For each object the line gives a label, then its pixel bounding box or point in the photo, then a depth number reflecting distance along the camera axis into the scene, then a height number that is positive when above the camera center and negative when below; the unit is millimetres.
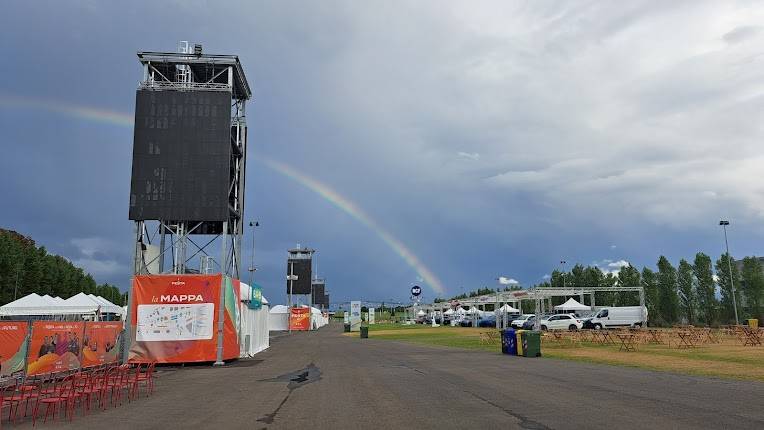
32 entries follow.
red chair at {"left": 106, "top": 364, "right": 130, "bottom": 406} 12911 -2032
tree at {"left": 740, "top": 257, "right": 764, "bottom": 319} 64562 +1598
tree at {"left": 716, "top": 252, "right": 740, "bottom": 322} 66875 +1883
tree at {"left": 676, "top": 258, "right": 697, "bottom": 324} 72375 +1369
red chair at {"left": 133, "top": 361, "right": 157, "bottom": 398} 14345 -2203
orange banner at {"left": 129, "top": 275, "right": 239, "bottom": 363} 23812 -368
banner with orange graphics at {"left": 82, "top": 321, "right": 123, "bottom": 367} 19812 -1259
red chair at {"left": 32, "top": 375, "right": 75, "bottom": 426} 10125 -2055
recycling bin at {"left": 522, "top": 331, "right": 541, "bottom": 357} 25875 -2039
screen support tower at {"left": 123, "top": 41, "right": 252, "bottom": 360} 27906 +7311
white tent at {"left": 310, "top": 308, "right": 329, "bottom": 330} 91594 -2682
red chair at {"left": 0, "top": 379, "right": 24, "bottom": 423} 10198 -2047
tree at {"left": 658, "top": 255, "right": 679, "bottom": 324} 73125 +960
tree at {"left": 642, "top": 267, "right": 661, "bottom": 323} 74812 +1245
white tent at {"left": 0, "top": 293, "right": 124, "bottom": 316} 34031 +331
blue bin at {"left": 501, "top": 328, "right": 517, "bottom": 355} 27344 -1975
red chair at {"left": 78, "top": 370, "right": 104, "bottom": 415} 12025 -1918
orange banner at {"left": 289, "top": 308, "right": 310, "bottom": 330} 85938 -1941
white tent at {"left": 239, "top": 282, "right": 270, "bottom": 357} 28891 -1319
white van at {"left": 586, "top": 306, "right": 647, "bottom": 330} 55812 -1706
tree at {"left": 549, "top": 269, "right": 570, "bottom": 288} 110600 +4780
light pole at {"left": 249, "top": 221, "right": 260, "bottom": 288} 57988 +8945
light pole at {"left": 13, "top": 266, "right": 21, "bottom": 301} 56250 +2668
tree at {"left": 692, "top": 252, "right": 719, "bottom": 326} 69875 +1711
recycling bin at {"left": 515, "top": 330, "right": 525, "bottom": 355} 26672 -1908
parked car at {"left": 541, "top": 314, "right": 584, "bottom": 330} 51594 -1971
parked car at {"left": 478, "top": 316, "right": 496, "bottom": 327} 67294 -2329
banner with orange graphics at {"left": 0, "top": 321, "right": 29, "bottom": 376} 14688 -944
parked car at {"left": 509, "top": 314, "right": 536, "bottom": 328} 53381 -1842
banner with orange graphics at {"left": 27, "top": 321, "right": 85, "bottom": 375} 15961 -1117
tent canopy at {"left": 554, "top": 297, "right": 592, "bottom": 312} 61969 -583
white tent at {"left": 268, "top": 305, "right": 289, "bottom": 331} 89875 -2304
